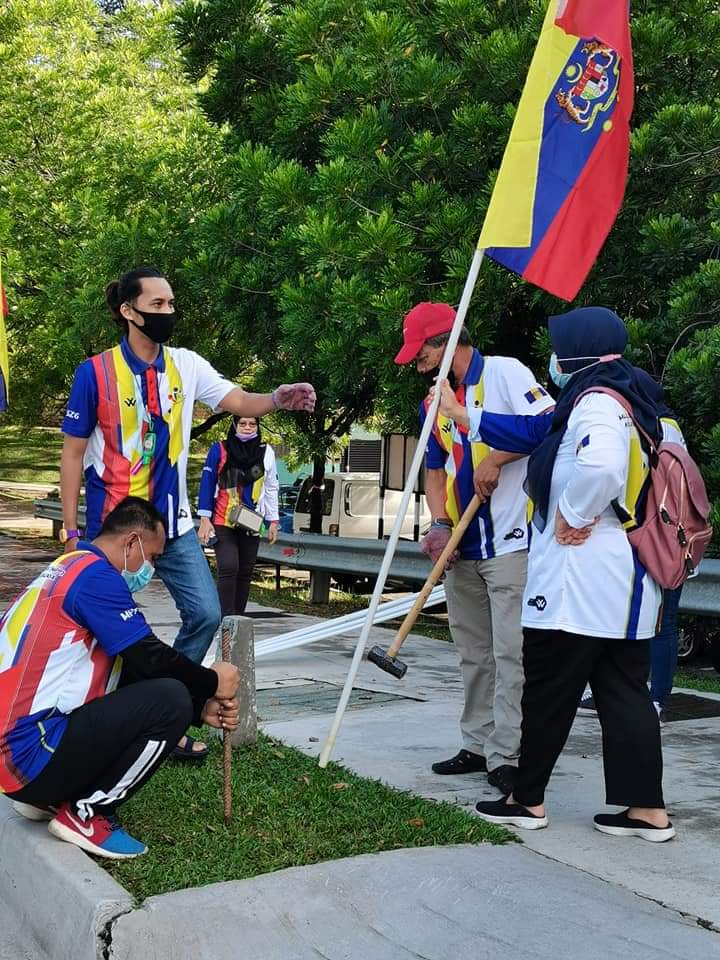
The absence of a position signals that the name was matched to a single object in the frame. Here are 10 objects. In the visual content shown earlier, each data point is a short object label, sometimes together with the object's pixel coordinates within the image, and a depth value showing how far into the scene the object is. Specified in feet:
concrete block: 19.29
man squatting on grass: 14.26
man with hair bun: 18.04
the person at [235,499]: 33.60
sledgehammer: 17.33
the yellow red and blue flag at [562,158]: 17.38
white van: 58.95
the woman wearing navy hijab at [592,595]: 14.82
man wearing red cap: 17.19
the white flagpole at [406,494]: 17.08
